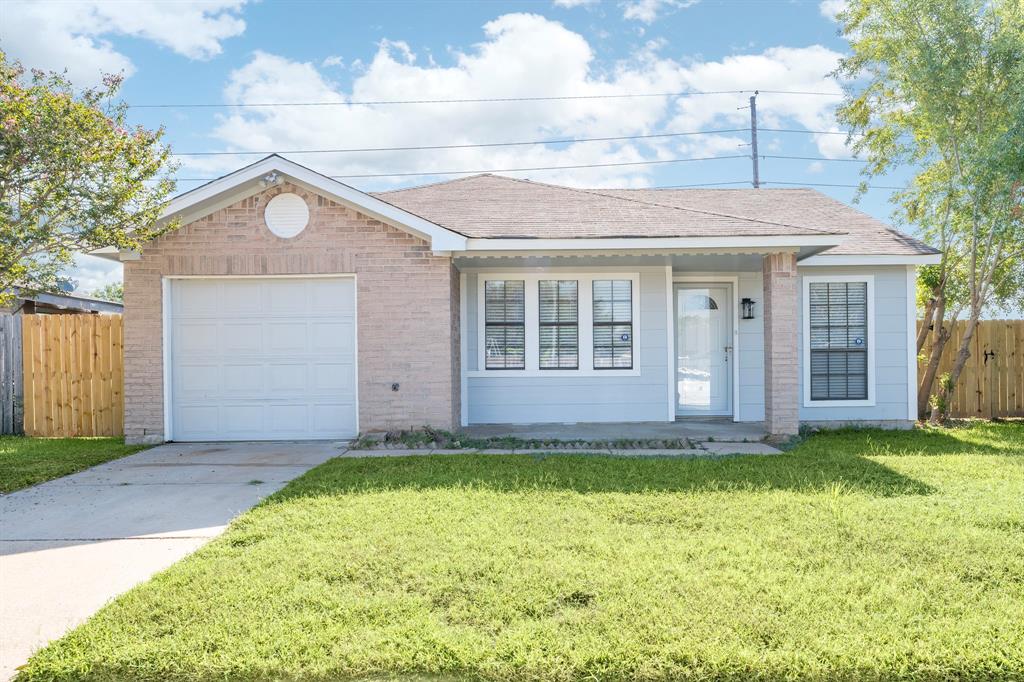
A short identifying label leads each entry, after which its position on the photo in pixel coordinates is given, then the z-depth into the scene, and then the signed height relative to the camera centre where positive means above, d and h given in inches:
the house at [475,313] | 358.3 +20.4
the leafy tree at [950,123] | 392.5 +141.9
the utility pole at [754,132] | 1053.8 +340.2
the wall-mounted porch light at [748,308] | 434.0 +24.5
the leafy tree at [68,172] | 287.4 +82.6
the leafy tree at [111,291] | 2329.4 +213.5
